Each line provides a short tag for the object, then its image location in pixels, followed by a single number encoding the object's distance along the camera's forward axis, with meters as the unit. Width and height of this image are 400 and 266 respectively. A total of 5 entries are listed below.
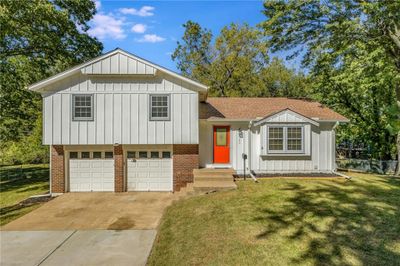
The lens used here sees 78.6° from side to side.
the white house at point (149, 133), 11.51
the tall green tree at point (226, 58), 26.22
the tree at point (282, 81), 27.77
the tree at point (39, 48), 14.15
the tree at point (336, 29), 12.56
